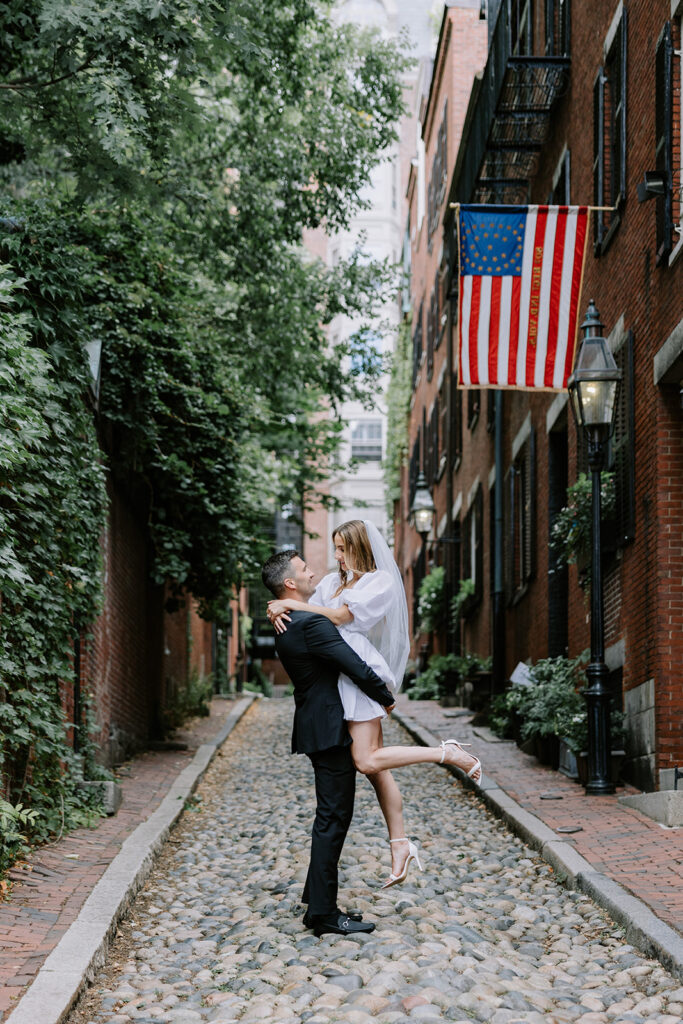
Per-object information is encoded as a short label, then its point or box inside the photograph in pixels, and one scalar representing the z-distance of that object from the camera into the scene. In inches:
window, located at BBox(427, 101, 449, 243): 1039.6
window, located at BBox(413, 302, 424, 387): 1317.7
